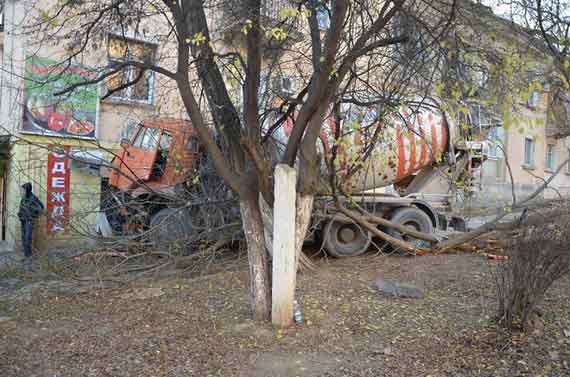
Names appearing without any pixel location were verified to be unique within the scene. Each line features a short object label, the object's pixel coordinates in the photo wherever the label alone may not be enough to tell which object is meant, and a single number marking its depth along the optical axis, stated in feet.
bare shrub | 13.66
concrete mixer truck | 24.99
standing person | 28.07
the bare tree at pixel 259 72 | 15.78
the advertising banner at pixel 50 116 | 35.47
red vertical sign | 36.81
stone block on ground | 19.57
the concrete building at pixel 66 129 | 27.71
